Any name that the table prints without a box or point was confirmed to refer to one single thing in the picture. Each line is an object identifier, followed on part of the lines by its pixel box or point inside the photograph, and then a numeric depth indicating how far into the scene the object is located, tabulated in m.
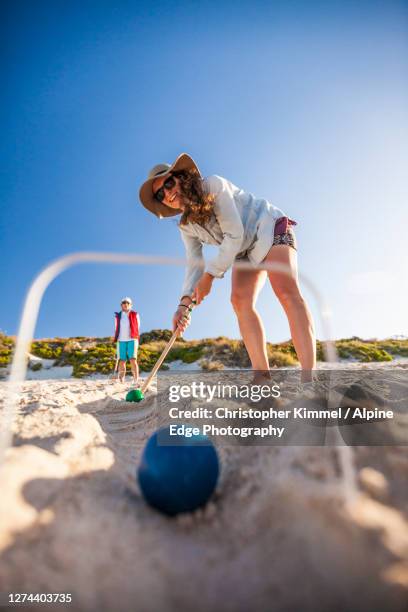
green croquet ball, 3.82
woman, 2.63
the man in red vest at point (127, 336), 6.23
